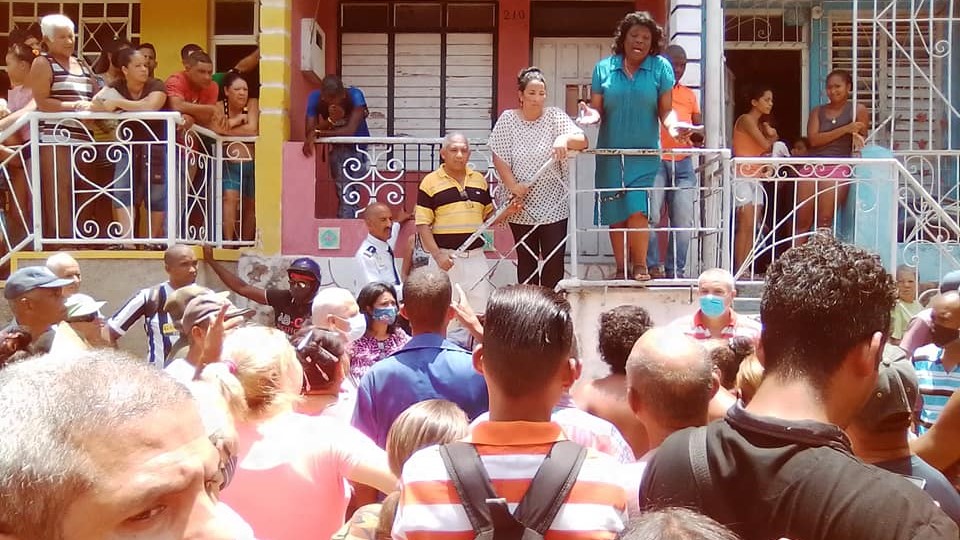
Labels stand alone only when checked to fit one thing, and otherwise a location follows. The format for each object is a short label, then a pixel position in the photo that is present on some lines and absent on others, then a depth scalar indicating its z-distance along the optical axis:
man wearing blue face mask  5.14
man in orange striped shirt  2.13
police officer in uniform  6.99
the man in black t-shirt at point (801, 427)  1.73
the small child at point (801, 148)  8.68
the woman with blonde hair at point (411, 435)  2.66
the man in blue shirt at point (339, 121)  8.47
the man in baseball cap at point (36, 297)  4.42
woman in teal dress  6.77
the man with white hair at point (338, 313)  4.39
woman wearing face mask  5.04
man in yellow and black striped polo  6.84
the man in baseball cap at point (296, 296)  6.29
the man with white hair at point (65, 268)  4.95
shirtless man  3.46
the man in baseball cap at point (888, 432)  2.43
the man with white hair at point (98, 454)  1.22
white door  9.79
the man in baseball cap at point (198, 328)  3.56
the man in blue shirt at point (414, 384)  3.52
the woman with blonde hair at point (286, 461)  2.83
